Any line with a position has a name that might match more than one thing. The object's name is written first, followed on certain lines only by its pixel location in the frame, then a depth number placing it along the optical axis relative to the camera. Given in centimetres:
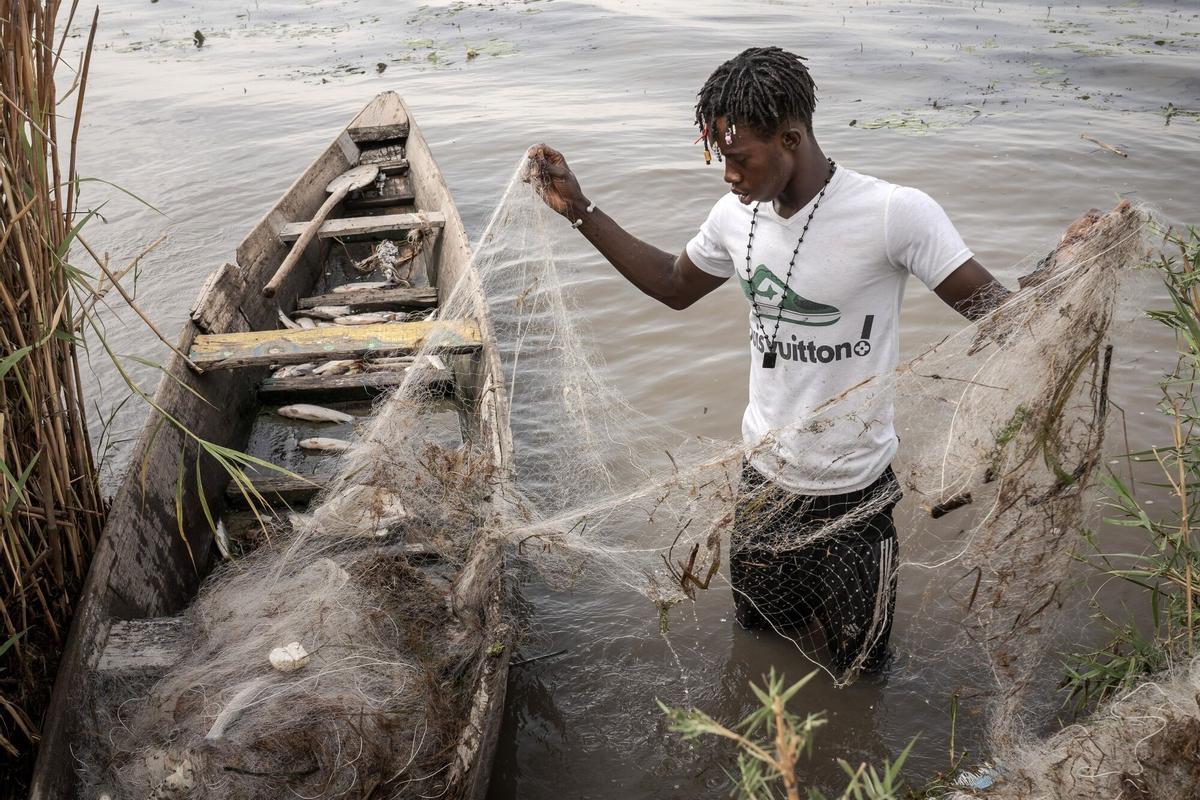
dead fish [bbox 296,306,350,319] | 558
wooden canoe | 256
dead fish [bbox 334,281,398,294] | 590
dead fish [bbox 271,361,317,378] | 502
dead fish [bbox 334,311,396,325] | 538
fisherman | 236
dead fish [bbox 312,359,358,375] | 501
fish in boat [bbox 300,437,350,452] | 453
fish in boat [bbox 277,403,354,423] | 473
